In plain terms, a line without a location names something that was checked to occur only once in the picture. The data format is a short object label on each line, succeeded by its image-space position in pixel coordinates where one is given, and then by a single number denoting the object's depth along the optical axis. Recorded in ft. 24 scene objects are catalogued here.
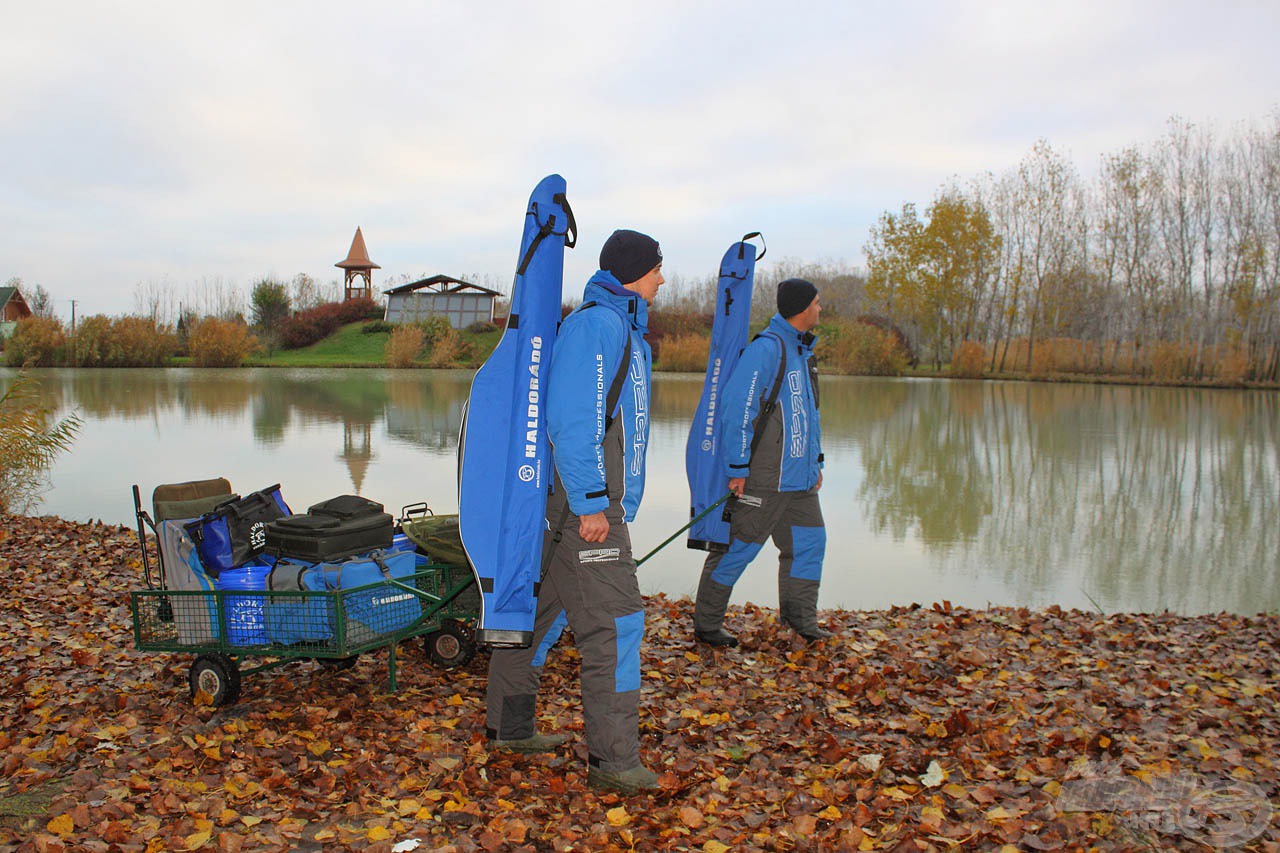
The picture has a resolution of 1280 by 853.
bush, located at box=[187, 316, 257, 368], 134.31
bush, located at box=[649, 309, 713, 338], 160.45
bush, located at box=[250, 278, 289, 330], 173.99
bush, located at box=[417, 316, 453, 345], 155.43
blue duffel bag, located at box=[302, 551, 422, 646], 14.46
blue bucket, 14.55
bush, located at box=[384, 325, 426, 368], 143.02
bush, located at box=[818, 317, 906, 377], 142.20
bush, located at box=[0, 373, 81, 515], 33.71
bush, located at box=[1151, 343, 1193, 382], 131.44
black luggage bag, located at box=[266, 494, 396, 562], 14.93
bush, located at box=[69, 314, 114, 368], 125.70
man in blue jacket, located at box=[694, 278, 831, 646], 18.08
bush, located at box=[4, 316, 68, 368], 123.95
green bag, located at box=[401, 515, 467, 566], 16.11
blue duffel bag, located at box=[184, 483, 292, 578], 15.06
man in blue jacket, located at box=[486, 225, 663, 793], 11.29
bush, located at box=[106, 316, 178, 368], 129.08
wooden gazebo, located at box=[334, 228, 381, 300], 208.23
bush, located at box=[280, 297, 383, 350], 170.43
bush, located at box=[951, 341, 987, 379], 144.25
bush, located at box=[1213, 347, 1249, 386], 127.13
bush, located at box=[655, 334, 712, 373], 140.26
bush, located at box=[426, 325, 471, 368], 143.27
